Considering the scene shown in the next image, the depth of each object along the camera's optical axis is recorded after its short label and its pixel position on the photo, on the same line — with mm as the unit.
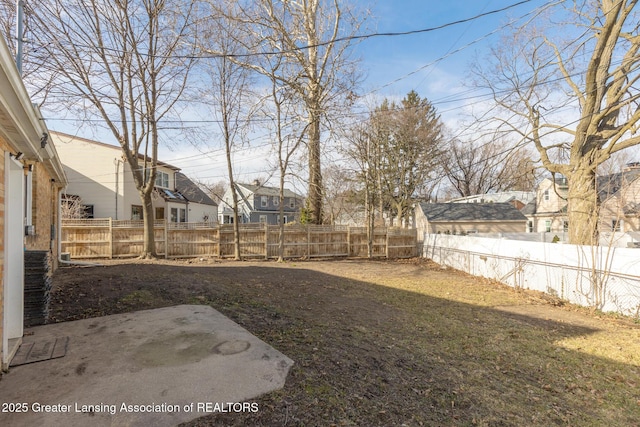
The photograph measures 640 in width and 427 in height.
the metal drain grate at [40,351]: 3094
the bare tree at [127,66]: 9547
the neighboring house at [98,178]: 16703
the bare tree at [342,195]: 23592
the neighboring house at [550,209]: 18078
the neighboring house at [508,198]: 27891
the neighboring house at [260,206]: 32281
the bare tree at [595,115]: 8766
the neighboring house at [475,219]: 22781
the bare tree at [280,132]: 12750
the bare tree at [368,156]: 15109
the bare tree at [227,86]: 11985
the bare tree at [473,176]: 32094
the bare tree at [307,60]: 12930
